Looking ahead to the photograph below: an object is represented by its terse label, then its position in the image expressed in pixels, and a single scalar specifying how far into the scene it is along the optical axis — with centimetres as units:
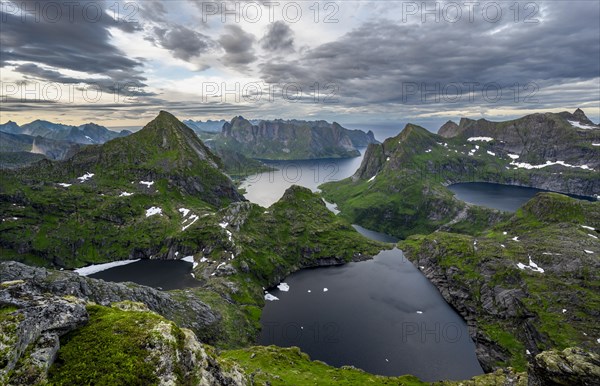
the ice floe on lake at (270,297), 16276
